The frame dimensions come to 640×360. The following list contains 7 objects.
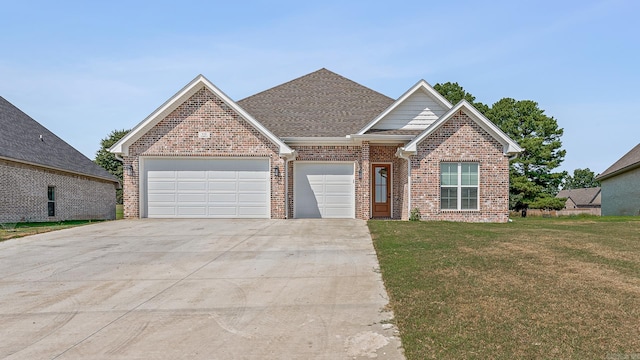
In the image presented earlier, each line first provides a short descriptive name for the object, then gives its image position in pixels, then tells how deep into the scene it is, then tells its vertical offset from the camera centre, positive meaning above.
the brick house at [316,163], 15.85 +0.40
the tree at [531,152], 34.59 +1.67
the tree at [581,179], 104.62 -1.61
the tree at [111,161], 56.03 +1.60
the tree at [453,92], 36.34 +6.96
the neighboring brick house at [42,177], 18.77 -0.21
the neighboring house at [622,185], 26.61 -0.90
